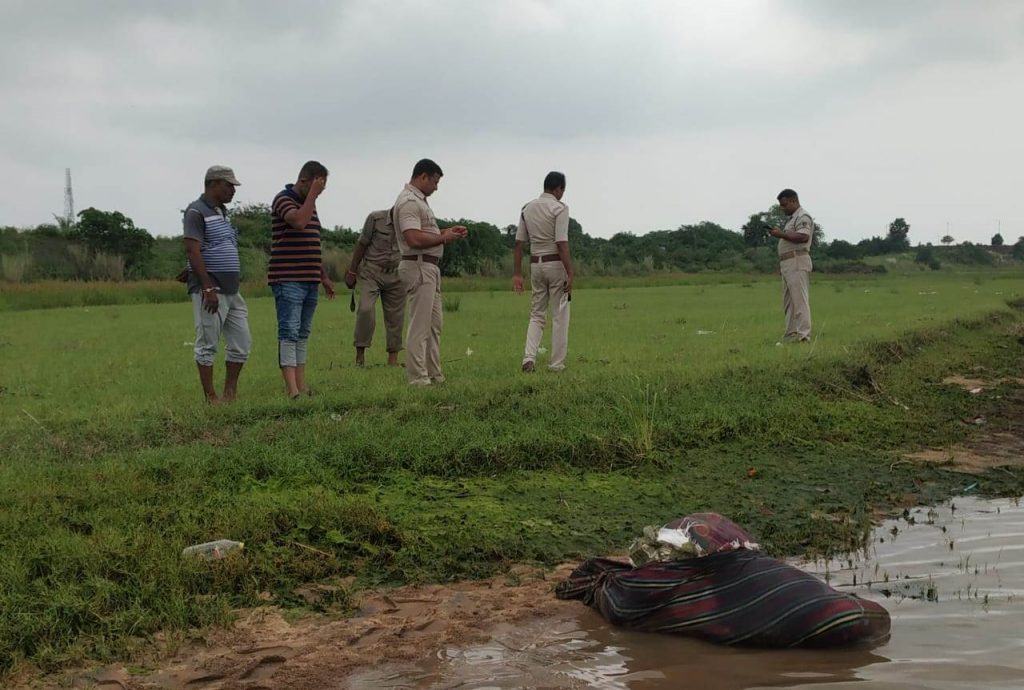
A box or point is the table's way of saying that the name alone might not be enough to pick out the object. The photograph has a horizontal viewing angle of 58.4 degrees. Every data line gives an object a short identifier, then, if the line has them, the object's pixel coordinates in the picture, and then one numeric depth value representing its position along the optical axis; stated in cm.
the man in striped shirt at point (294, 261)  717
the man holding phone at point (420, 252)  741
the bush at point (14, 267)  2761
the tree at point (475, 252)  3531
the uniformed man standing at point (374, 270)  952
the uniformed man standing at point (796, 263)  1090
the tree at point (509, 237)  4372
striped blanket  320
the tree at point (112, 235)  3491
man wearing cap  676
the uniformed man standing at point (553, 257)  833
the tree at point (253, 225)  3772
